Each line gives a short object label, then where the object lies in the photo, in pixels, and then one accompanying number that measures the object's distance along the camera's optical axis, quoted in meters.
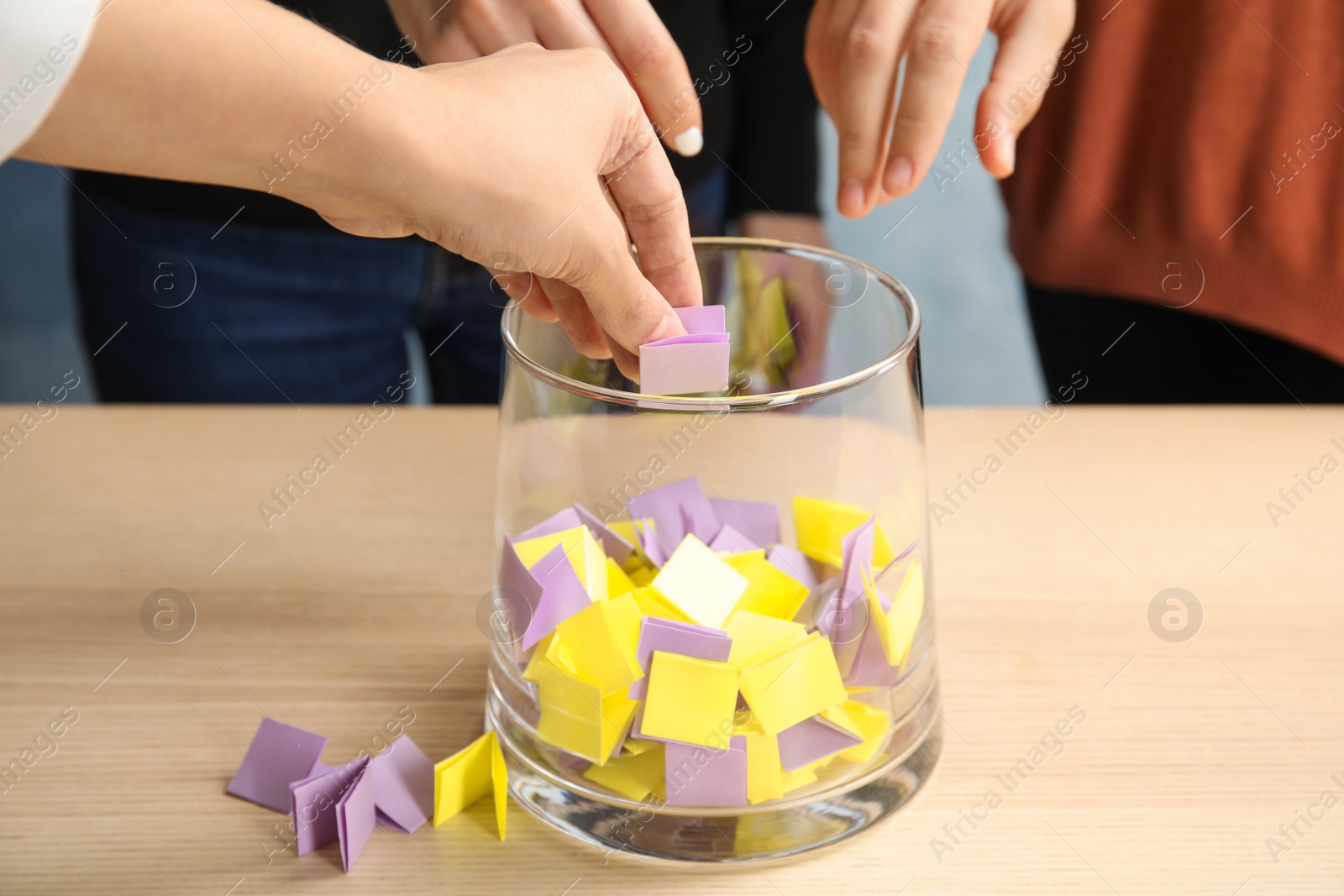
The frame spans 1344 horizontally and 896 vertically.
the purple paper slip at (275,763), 0.47
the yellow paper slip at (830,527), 0.46
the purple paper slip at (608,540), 0.46
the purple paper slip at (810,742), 0.42
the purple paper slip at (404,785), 0.45
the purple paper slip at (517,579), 0.43
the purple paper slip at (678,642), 0.40
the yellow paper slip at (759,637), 0.41
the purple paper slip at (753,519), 0.49
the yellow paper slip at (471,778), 0.45
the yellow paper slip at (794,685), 0.40
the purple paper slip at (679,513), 0.48
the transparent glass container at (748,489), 0.42
